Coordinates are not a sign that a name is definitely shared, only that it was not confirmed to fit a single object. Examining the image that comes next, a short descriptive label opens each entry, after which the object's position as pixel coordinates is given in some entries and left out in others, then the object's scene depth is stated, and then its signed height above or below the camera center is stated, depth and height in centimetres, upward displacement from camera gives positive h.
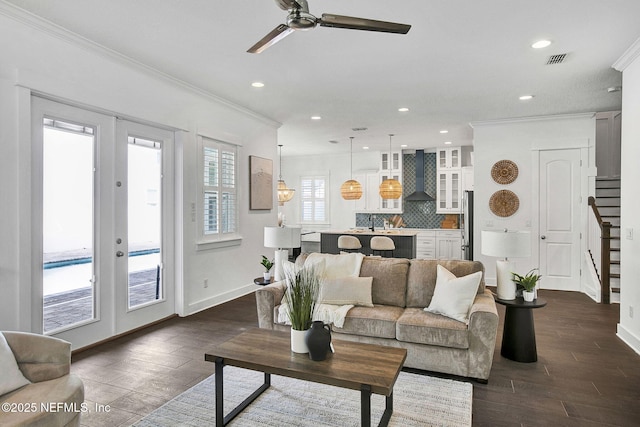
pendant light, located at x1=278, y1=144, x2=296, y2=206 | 894 +46
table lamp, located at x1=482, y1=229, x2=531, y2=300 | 323 -32
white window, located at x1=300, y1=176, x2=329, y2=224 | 1052 +39
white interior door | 615 -9
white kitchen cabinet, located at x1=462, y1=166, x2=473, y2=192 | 880 +80
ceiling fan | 214 +110
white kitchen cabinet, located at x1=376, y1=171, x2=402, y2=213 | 956 +25
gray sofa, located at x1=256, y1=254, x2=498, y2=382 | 288 -87
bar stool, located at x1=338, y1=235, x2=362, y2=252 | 736 -56
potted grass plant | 225 -53
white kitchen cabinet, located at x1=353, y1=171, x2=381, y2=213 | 975 +51
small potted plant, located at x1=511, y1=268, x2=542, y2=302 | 328 -62
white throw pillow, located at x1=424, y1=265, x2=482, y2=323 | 307 -69
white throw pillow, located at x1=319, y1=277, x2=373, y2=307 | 350 -73
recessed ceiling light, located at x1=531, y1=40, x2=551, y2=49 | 345 +155
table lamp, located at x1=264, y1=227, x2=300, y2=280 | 412 -28
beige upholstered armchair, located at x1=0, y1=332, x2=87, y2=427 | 167 -85
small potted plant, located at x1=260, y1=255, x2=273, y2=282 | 410 -58
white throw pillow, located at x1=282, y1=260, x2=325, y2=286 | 231 -39
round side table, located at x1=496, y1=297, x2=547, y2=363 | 329 -105
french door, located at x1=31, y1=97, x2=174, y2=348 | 329 -9
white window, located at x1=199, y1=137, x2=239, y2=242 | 510 +31
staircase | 582 +5
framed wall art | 601 +49
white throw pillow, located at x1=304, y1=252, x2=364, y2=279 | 374 -51
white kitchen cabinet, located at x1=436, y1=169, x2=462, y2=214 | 896 +50
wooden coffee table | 198 -86
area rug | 238 -129
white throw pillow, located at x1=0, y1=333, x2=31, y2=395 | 180 -77
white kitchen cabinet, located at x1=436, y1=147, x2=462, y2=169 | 898 +130
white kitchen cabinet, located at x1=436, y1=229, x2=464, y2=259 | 868 -72
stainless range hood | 927 +63
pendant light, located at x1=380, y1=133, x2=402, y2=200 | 800 +50
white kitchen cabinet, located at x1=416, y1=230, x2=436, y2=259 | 895 -74
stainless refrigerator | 687 -23
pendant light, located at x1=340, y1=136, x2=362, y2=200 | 817 +50
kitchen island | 745 -54
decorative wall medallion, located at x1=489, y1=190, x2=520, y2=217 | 641 +16
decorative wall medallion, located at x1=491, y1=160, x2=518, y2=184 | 640 +69
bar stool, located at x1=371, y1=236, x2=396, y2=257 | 708 -58
